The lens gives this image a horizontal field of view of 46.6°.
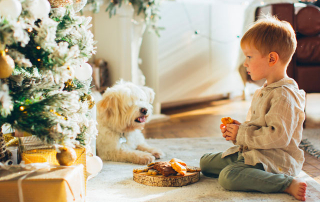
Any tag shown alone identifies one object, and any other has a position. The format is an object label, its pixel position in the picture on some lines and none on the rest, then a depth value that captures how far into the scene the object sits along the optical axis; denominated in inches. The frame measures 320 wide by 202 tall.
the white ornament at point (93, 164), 66.6
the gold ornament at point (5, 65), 46.8
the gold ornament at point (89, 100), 68.9
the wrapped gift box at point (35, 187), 49.1
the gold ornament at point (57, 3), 59.3
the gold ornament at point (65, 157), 55.0
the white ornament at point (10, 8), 45.7
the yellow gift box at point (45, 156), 59.2
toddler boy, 61.5
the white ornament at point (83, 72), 64.1
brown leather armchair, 114.0
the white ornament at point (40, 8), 49.8
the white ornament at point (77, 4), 67.8
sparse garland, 128.4
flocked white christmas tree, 46.5
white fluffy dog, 87.0
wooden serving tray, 65.9
